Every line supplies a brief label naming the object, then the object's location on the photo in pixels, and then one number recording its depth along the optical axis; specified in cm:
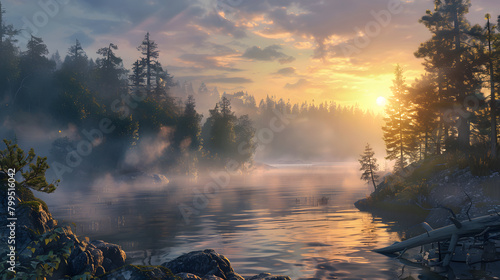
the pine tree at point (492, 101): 3122
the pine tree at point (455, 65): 3697
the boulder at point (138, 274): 938
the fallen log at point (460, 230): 1312
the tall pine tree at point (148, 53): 9788
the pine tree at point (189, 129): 8906
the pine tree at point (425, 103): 4241
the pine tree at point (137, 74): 9862
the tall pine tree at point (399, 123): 5609
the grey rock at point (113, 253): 1466
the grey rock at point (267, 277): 1188
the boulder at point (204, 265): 1266
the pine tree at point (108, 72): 9212
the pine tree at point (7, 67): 7112
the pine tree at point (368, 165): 4603
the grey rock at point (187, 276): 1041
